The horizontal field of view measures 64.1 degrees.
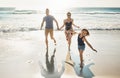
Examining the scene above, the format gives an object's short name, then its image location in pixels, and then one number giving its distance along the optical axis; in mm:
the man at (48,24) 4160
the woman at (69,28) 3992
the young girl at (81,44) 3395
